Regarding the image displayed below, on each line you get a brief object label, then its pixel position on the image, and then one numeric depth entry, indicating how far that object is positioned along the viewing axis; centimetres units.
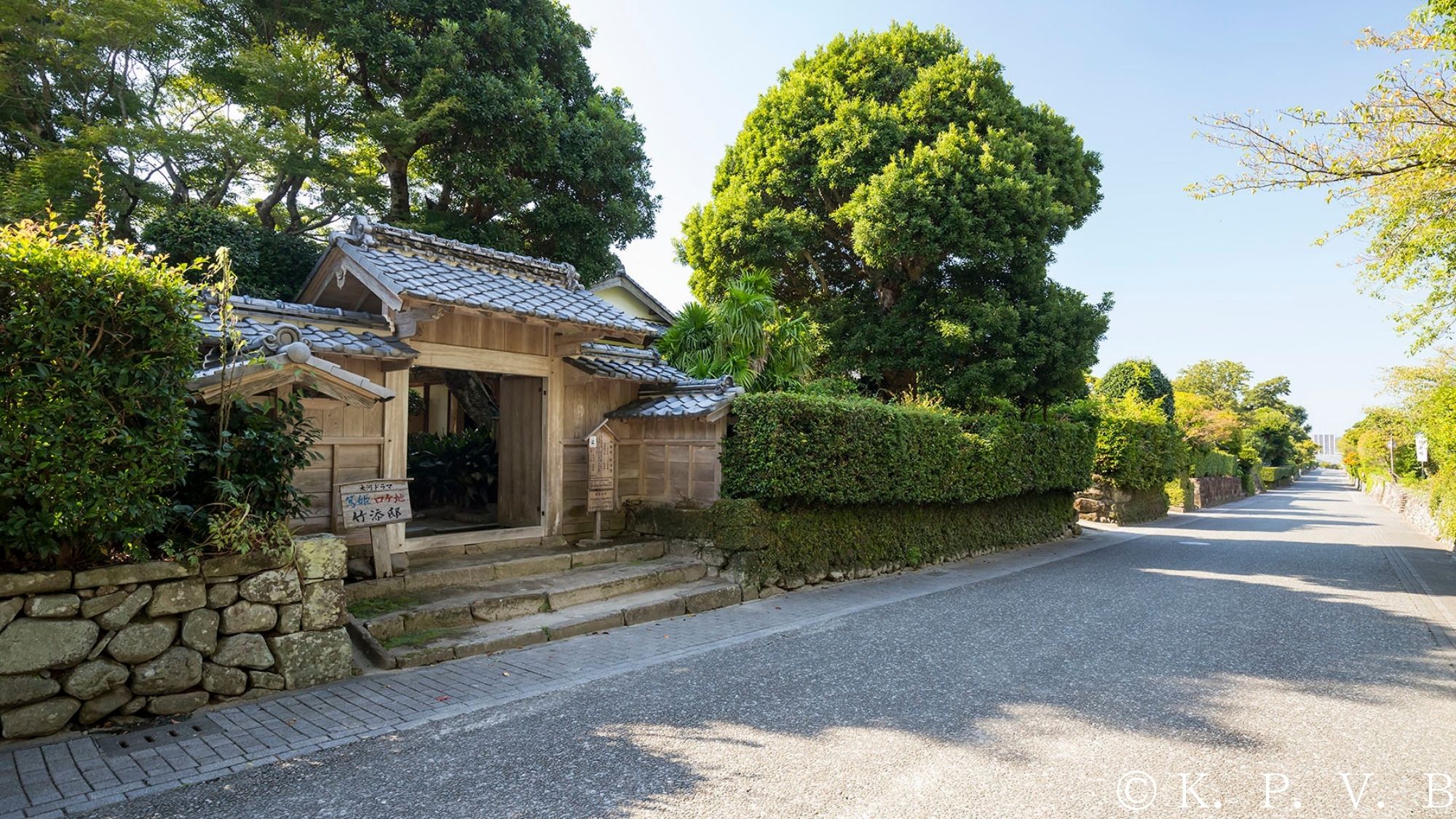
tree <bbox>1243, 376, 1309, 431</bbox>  6538
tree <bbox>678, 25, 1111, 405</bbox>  1439
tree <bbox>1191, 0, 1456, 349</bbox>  750
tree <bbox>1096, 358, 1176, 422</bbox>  2661
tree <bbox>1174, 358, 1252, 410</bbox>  5575
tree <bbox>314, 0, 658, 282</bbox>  1414
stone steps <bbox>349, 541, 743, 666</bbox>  603
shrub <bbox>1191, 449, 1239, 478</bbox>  3094
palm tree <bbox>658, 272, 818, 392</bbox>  1221
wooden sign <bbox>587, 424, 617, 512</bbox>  903
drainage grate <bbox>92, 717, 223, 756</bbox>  414
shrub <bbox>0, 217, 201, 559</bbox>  402
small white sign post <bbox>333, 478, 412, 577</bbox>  648
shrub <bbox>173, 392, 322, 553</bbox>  489
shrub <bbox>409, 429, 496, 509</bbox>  1106
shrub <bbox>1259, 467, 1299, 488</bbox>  5069
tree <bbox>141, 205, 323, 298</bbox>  1147
